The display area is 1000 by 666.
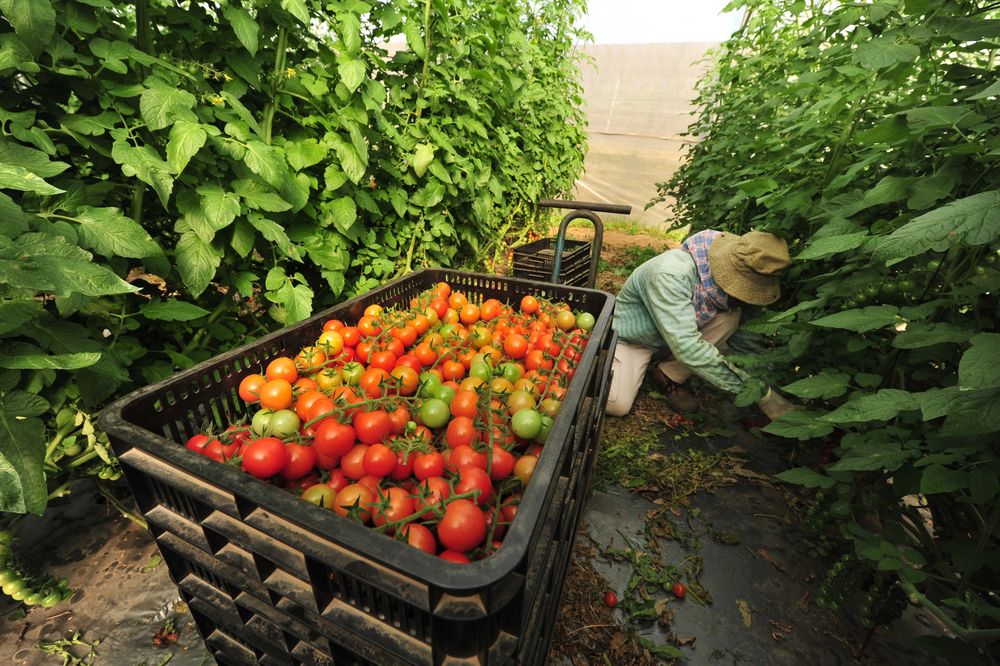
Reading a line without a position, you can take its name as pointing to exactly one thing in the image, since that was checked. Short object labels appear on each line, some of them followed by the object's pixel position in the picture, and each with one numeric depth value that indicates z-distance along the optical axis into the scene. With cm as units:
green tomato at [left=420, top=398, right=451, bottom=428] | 112
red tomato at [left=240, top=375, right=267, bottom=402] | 113
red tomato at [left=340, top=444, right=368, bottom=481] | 94
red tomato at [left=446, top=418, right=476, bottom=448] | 104
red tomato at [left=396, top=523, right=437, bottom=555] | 76
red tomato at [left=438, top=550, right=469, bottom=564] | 76
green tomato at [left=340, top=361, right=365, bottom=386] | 126
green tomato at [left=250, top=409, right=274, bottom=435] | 100
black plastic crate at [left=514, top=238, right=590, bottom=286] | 300
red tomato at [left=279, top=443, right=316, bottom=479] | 94
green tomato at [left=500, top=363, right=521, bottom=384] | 134
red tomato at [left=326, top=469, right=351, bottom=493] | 94
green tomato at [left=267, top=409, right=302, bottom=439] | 99
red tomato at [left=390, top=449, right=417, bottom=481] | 97
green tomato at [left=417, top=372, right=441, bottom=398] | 123
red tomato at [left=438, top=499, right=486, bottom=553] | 74
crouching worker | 215
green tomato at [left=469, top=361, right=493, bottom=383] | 131
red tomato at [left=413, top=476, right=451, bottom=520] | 81
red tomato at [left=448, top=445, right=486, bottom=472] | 94
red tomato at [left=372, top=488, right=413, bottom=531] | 79
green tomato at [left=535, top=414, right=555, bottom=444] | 105
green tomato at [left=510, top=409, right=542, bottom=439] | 104
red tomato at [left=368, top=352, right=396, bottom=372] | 135
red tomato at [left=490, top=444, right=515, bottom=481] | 97
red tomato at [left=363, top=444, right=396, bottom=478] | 91
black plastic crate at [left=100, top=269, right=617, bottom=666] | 57
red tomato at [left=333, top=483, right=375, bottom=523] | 84
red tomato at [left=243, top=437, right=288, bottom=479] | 84
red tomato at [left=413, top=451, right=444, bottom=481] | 93
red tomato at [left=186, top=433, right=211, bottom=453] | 91
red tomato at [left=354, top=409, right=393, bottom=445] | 100
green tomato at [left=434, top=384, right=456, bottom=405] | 120
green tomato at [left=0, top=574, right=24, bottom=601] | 110
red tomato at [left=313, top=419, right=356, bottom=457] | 94
